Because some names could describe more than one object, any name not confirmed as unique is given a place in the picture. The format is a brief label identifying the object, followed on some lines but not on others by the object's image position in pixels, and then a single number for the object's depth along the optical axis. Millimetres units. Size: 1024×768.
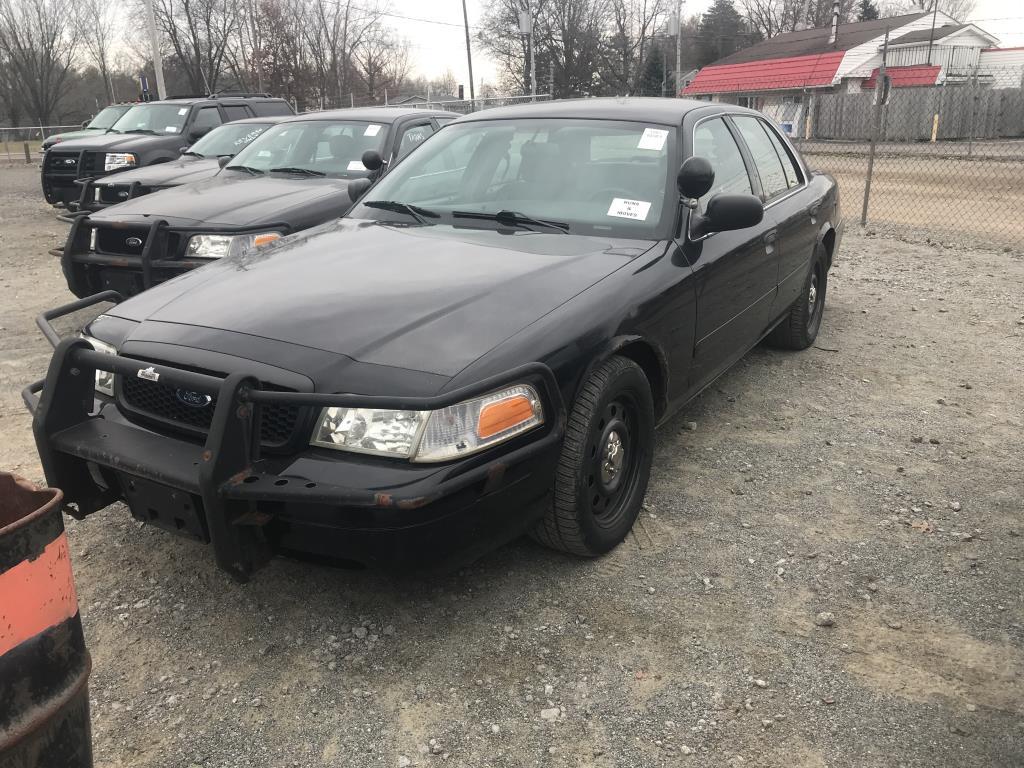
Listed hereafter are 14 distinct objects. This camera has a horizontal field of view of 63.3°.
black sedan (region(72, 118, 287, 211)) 7586
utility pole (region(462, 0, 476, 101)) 38156
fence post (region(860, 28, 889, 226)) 10508
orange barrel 1571
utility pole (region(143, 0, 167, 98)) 26022
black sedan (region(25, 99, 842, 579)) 2391
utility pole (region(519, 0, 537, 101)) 28438
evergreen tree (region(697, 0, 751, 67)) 68125
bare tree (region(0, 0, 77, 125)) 49844
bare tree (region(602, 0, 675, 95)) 57738
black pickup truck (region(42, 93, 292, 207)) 11195
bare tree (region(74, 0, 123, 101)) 52250
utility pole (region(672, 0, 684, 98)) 32278
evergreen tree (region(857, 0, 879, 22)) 69375
